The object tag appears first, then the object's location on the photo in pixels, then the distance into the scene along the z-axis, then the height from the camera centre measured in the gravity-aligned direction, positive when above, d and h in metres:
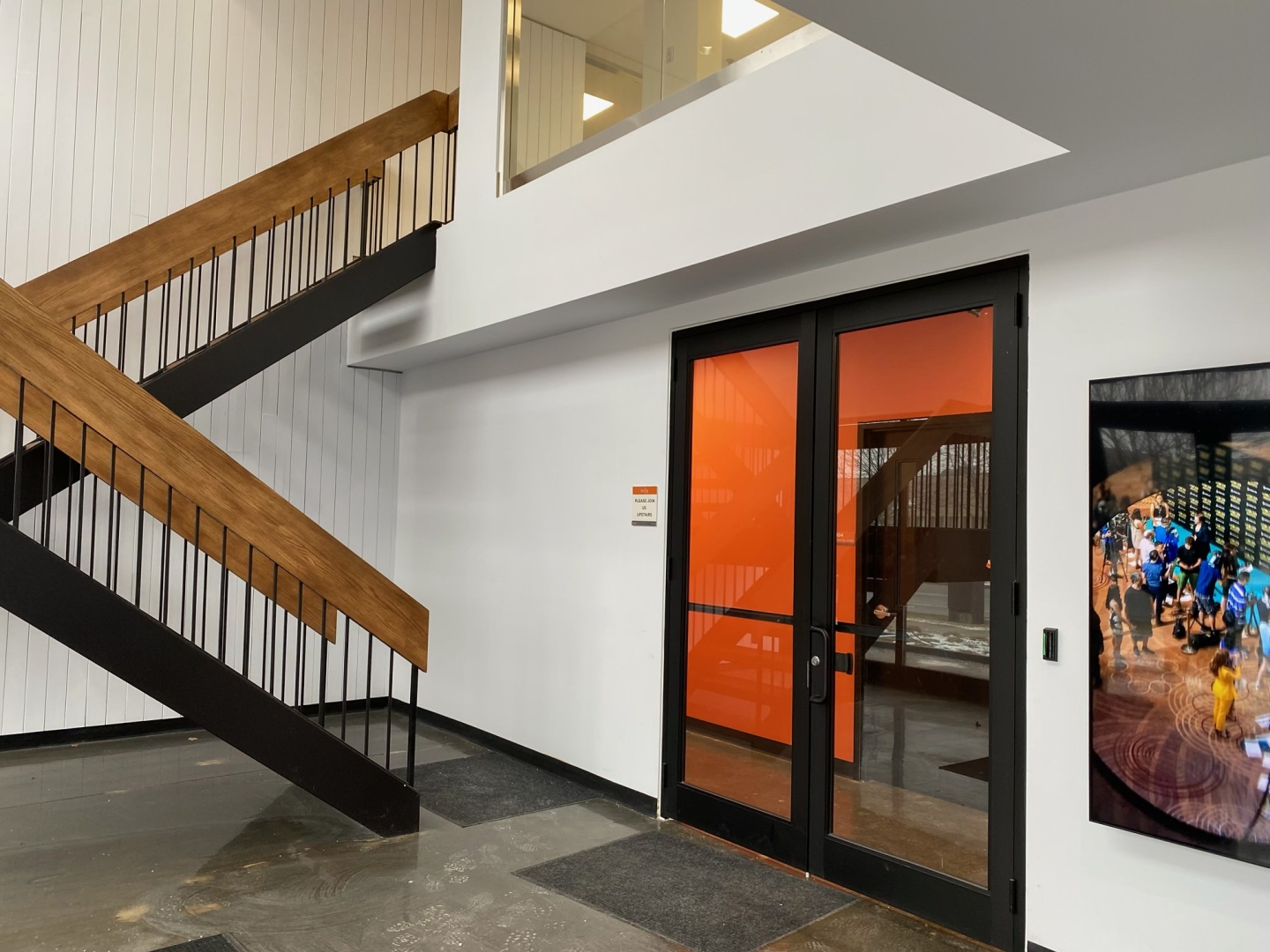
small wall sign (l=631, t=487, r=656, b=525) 4.88 +0.09
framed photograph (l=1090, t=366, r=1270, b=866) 2.61 -0.22
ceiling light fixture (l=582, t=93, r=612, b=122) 4.71 +2.16
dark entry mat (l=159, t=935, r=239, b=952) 3.18 -1.51
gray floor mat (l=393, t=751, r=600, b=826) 4.77 -1.51
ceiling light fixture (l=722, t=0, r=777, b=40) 3.74 +2.12
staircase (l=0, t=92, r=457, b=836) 3.71 +0.24
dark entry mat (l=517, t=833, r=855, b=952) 3.44 -1.52
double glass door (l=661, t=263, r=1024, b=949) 3.40 -0.29
